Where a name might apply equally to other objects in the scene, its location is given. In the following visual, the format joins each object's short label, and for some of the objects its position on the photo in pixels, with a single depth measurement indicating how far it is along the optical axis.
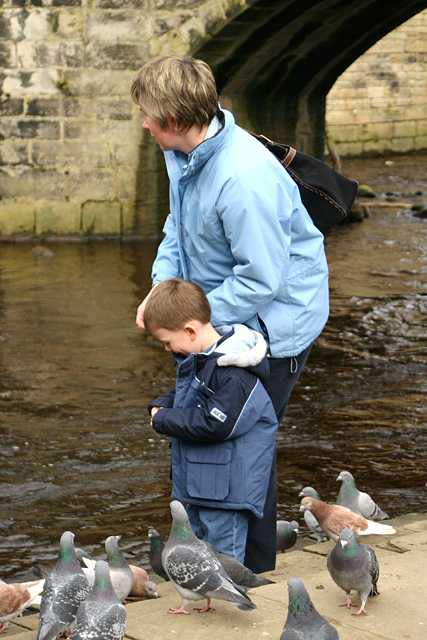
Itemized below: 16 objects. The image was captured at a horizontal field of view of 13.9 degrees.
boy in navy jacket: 5.28
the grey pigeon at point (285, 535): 7.46
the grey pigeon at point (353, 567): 5.28
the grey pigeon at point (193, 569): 4.93
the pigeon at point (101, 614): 4.53
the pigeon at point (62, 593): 5.10
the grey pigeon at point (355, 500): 7.73
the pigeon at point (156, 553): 6.90
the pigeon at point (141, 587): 6.43
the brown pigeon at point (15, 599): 5.85
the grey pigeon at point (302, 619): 4.43
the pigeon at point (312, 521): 7.76
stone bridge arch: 19.45
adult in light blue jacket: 5.20
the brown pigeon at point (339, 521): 7.37
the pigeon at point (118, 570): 6.13
